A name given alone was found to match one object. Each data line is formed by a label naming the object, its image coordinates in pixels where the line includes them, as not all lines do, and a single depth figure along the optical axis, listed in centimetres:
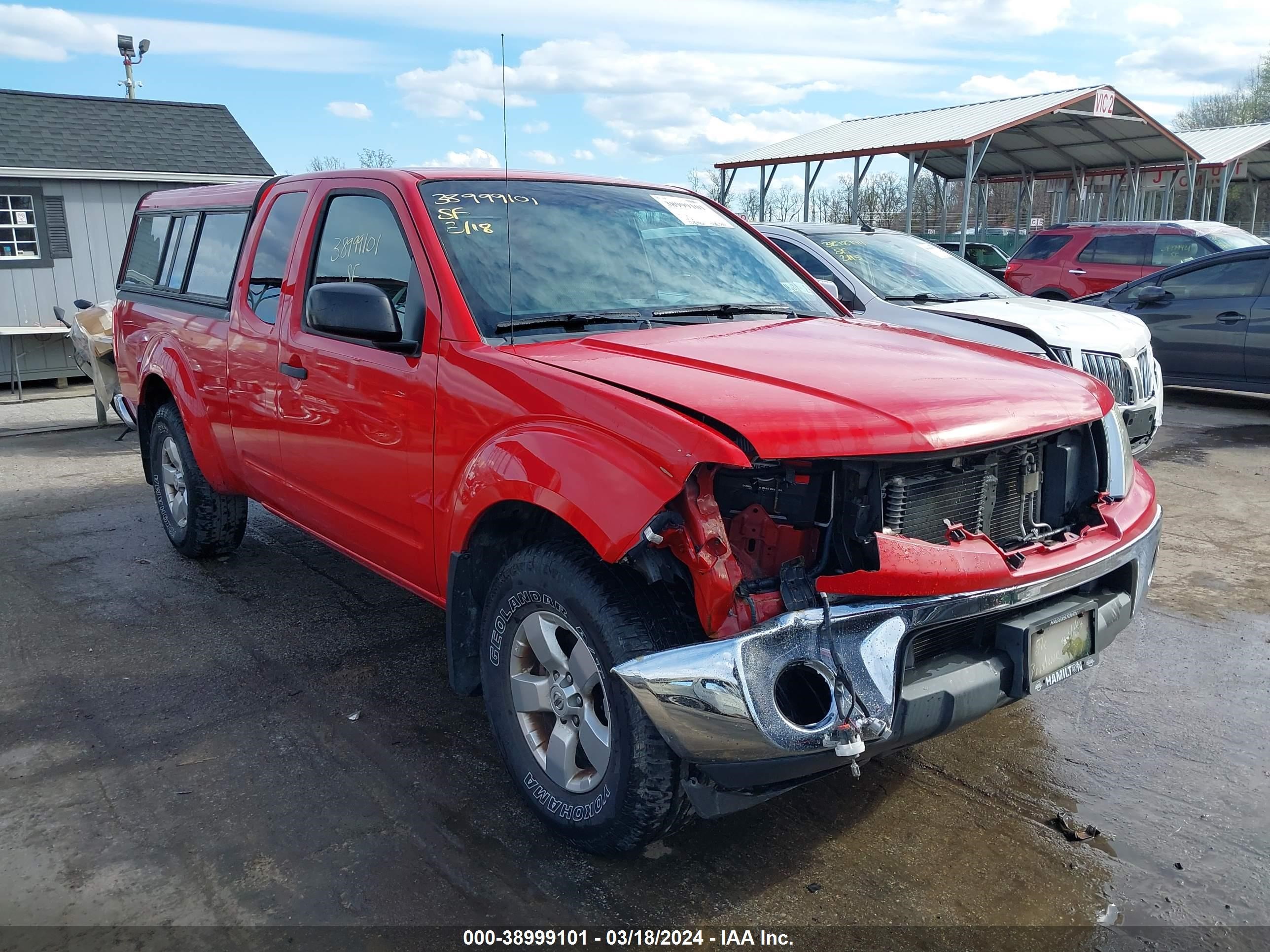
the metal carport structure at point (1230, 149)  2319
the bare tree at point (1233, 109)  5031
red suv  1330
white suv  667
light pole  2375
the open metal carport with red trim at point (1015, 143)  1820
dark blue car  968
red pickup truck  243
